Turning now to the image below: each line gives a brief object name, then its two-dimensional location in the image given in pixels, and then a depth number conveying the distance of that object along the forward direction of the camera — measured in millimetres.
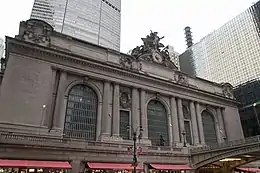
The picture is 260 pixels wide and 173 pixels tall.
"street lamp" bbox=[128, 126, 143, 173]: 23422
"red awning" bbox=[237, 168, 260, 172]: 28328
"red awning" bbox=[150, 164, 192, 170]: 21888
